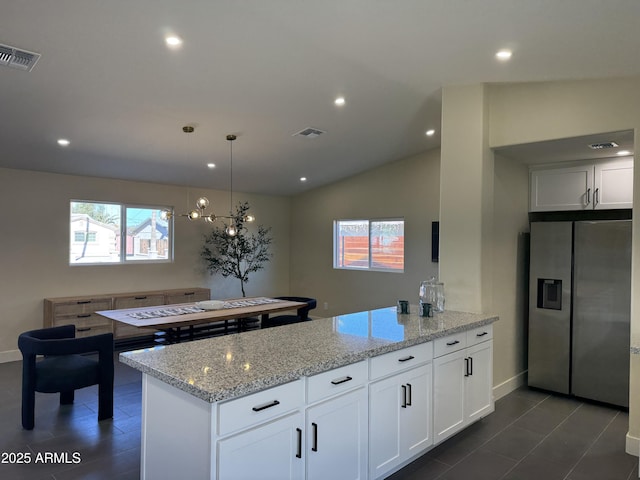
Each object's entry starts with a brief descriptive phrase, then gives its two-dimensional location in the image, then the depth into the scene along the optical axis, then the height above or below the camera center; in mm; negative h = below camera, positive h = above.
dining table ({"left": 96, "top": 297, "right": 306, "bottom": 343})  4090 -772
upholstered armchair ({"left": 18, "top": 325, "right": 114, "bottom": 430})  3281 -1050
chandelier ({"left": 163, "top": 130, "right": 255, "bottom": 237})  4563 +426
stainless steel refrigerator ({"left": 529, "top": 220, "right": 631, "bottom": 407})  3773 -588
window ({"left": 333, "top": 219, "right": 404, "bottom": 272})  6797 -36
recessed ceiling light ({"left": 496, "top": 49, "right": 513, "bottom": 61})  2931 +1317
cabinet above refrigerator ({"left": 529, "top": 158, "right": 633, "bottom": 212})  3924 +576
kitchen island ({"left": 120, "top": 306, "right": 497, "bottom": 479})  1716 -756
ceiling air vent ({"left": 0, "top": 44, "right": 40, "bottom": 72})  2844 +1233
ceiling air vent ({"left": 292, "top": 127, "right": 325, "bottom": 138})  4887 +1263
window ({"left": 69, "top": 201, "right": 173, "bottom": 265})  5871 +79
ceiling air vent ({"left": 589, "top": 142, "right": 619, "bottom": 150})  3559 +845
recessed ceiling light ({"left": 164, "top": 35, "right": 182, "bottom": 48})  2855 +1344
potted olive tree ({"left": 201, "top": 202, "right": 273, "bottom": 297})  7105 -189
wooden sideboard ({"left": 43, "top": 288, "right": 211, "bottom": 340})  5340 -899
